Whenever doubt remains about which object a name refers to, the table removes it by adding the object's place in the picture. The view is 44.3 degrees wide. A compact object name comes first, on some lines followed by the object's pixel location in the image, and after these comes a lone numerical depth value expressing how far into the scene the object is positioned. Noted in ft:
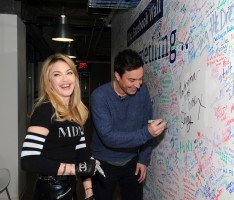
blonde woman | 4.72
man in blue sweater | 6.46
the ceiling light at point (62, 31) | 13.89
